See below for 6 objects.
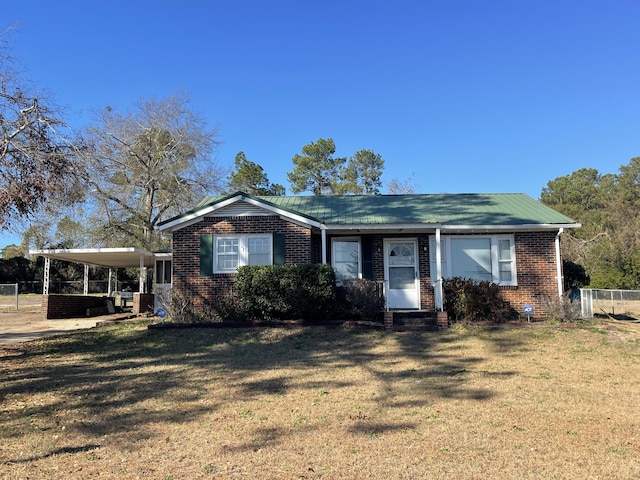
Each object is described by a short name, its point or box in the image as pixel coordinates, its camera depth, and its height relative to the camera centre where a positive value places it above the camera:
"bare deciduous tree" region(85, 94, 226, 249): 27.42 +5.61
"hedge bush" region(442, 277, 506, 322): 12.55 -0.46
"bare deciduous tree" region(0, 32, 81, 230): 8.72 +2.24
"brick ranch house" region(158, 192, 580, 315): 13.43 +1.03
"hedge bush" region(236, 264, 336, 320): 12.14 -0.12
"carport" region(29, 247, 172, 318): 16.89 +0.59
